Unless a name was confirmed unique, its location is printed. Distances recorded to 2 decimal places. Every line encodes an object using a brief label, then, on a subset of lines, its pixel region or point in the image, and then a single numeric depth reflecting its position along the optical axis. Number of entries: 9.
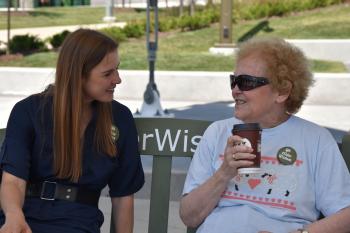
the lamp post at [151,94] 9.03
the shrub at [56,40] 15.93
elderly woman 2.80
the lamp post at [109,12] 26.34
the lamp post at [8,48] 14.70
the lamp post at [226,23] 14.18
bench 3.15
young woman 2.83
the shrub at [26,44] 15.24
